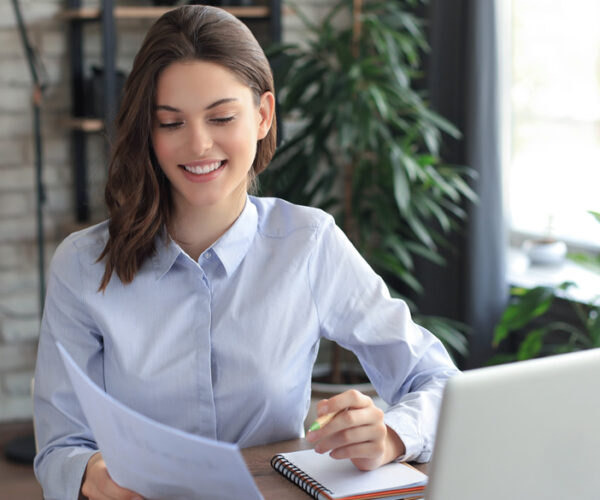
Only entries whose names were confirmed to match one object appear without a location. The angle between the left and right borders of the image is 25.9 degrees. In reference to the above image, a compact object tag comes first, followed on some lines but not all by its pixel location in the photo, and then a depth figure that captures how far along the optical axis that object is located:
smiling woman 1.57
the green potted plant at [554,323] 2.49
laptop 1.17
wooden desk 1.42
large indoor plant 2.74
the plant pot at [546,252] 2.97
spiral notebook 1.40
